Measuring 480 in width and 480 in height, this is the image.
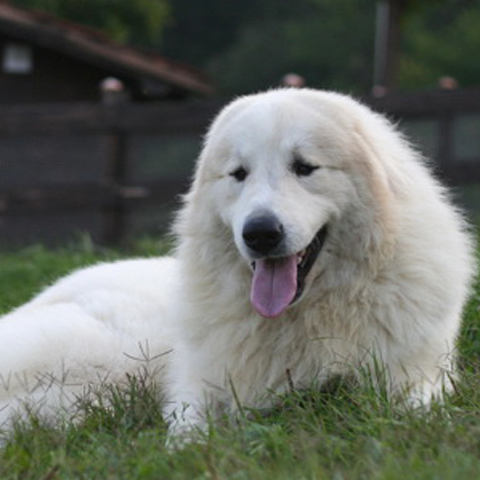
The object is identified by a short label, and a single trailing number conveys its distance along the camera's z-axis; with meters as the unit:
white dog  4.23
